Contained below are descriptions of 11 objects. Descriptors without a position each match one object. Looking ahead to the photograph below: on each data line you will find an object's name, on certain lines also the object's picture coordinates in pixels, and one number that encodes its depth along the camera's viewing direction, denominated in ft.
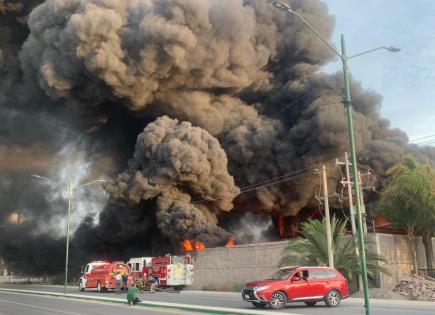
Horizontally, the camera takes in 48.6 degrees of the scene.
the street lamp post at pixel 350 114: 34.17
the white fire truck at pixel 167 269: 114.21
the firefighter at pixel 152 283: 106.29
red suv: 57.41
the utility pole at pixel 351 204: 84.07
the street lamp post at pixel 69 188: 105.19
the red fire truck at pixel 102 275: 107.45
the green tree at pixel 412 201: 94.27
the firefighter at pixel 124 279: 105.40
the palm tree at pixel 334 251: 85.61
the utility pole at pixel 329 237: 81.61
